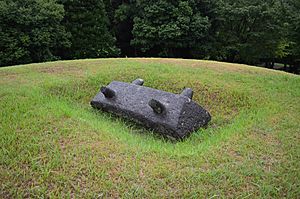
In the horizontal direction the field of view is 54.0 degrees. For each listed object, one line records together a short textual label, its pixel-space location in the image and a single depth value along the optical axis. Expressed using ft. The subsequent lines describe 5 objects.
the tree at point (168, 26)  45.80
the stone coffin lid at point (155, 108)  13.17
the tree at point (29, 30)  37.17
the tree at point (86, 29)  45.85
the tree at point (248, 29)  47.01
